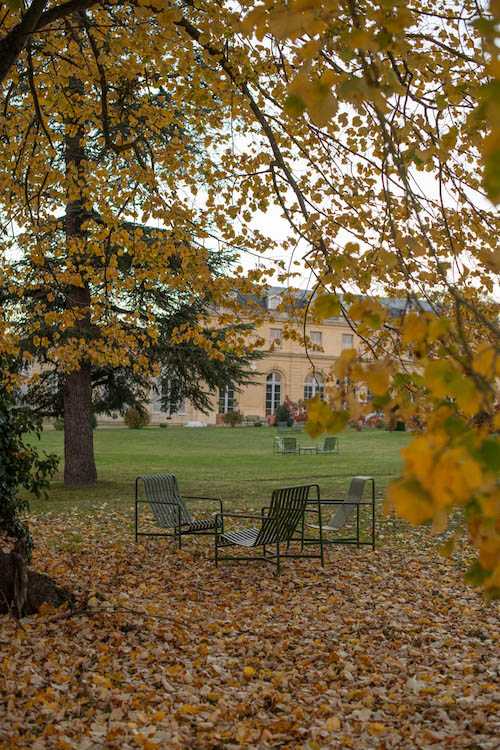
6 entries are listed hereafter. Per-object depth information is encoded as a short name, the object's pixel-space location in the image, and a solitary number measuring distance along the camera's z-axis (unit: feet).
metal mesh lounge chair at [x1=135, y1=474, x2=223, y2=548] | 22.17
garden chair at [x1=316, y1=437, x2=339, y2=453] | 66.44
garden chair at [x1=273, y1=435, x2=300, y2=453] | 65.92
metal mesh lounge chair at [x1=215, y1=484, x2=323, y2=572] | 19.39
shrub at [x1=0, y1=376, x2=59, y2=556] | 15.20
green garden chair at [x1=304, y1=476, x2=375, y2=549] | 22.09
